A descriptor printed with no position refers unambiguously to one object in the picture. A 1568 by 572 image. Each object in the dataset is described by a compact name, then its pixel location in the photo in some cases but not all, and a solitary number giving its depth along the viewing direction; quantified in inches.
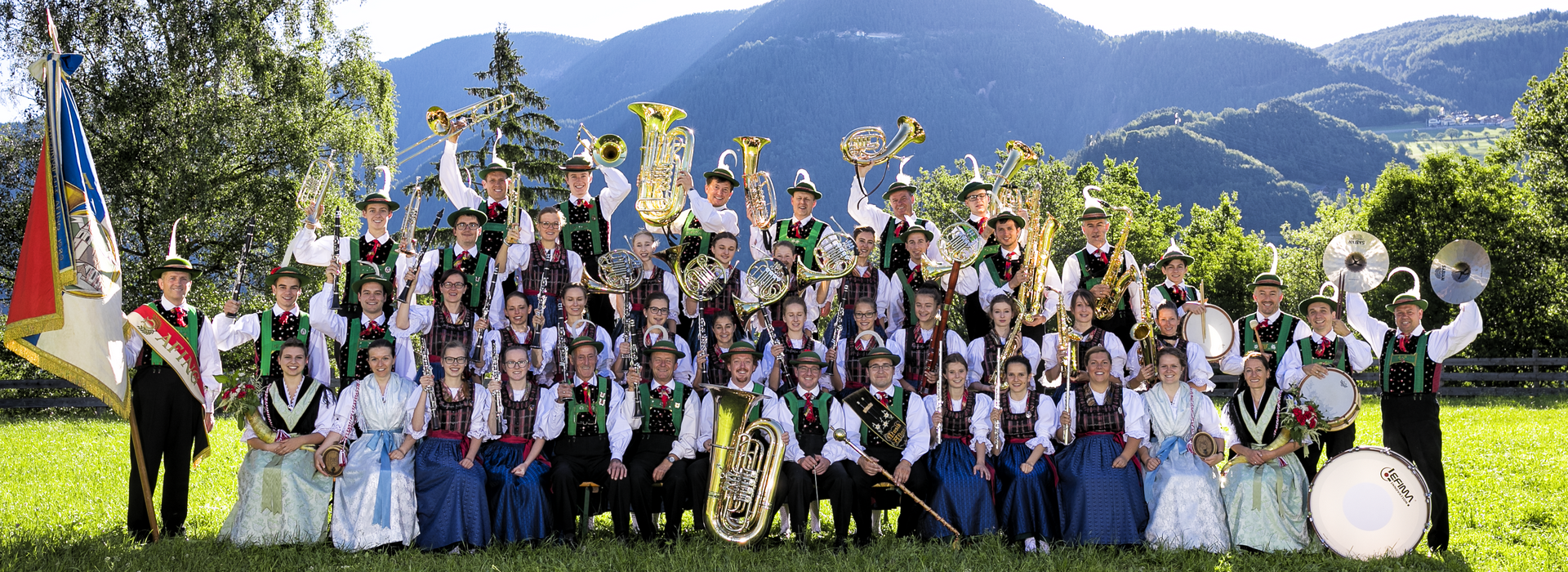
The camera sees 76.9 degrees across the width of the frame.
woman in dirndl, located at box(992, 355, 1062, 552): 268.5
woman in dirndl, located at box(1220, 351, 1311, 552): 261.3
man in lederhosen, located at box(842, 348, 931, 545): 270.8
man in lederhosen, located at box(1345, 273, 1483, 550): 274.7
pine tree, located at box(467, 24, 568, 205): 1074.7
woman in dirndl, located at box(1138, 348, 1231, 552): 261.0
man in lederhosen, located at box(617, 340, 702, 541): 278.8
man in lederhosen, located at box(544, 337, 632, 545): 268.5
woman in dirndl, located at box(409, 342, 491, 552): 261.0
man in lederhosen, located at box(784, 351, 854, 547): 268.5
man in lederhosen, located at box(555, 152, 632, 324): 340.5
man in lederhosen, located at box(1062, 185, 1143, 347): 328.2
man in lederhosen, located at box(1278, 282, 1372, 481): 288.0
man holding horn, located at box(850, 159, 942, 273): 346.3
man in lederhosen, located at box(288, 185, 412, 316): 319.9
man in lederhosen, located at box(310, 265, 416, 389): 295.3
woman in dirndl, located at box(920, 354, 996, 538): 267.0
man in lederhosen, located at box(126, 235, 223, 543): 277.3
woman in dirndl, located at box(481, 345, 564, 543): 264.4
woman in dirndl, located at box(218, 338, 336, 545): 263.4
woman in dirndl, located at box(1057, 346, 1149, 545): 263.1
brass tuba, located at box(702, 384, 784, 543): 256.8
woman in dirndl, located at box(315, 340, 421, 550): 257.1
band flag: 253.0
